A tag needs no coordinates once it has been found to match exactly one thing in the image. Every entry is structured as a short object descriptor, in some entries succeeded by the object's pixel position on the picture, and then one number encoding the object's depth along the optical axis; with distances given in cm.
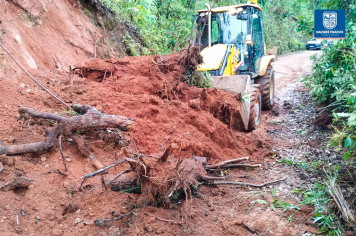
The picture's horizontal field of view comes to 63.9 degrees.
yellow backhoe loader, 593
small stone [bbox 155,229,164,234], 289
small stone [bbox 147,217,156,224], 298
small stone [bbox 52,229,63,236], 272
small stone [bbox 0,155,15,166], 320
